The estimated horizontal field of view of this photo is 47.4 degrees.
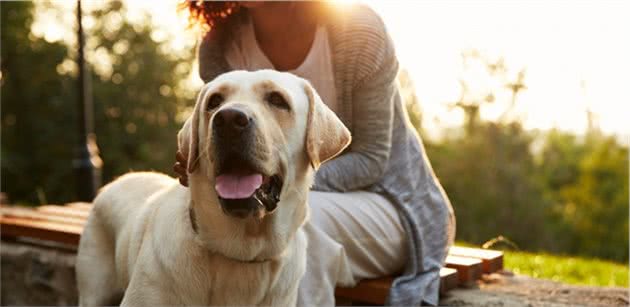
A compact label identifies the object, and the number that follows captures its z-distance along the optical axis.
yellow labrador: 2.42
